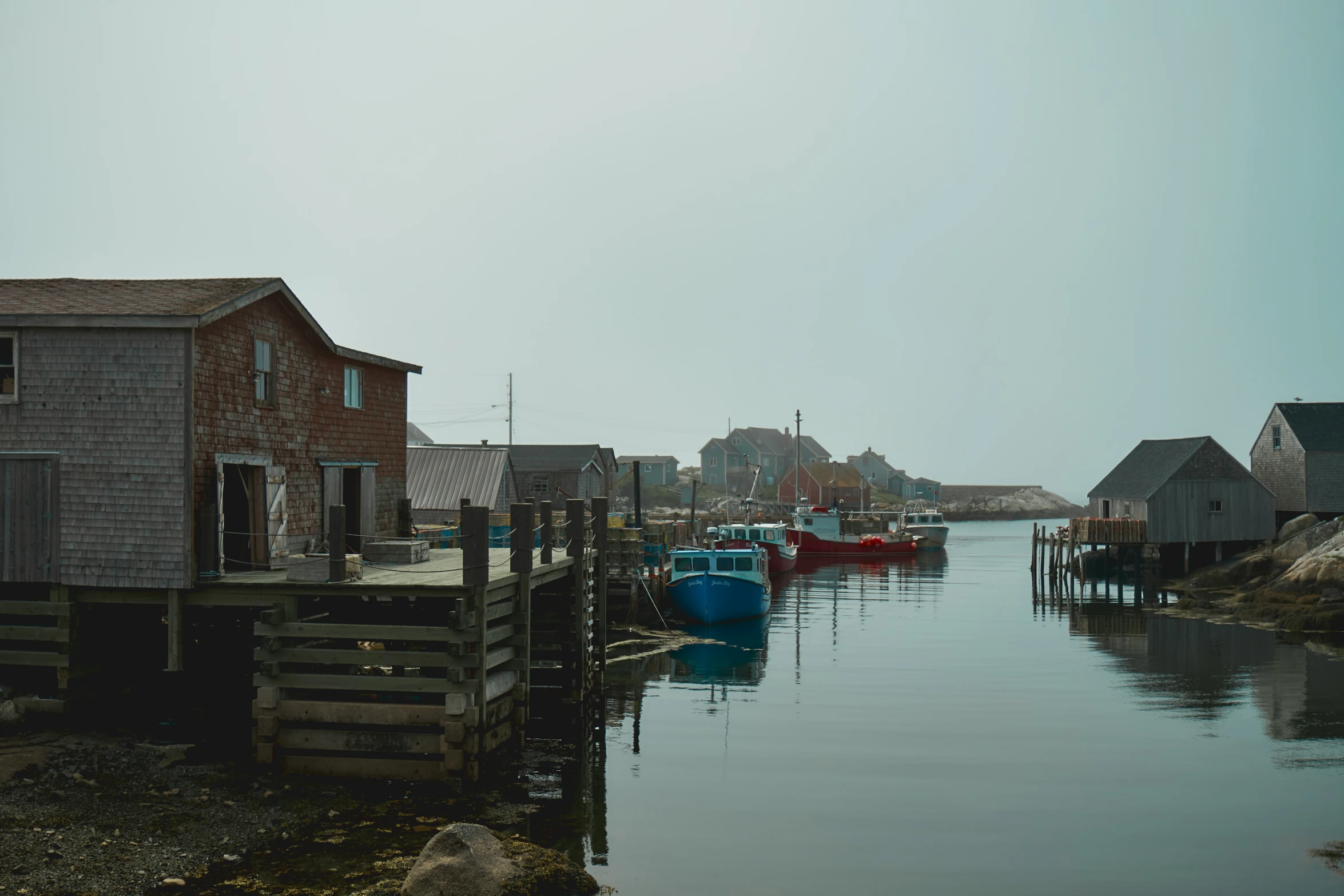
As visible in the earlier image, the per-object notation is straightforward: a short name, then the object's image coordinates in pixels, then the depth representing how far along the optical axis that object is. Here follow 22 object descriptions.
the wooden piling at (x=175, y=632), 17.55
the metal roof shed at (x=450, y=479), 49.34
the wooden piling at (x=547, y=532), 21.59
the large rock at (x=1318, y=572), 42.34
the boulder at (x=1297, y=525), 54.91
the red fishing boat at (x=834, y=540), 79.31
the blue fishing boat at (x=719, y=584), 39.75
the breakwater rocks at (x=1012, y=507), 160.21
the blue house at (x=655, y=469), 129.12
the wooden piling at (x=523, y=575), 18.86
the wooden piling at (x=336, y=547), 17.12
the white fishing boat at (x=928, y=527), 85.69
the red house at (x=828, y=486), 119.38
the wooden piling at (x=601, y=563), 24.72
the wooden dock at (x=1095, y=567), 54.16
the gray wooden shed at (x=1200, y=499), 55.81
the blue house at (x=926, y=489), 151.62
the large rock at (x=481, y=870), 11.80
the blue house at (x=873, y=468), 150.62
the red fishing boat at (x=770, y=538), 62.88
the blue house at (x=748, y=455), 133.75
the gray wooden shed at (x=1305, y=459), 57.56
